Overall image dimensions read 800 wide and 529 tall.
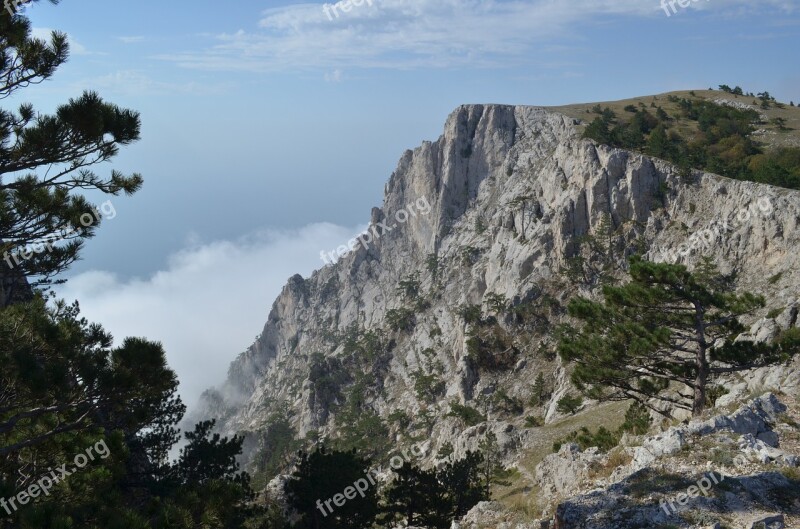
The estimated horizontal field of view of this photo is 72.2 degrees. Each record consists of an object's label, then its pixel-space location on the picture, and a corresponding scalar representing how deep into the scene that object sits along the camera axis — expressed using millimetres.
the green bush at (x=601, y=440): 25544
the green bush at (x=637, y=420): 25597
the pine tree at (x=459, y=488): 26844
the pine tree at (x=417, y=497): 25219
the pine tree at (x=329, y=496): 23391
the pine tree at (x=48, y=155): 10602
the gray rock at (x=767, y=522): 10359
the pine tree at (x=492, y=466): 37000
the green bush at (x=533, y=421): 58188
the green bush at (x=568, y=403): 32562
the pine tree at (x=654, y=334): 18312
